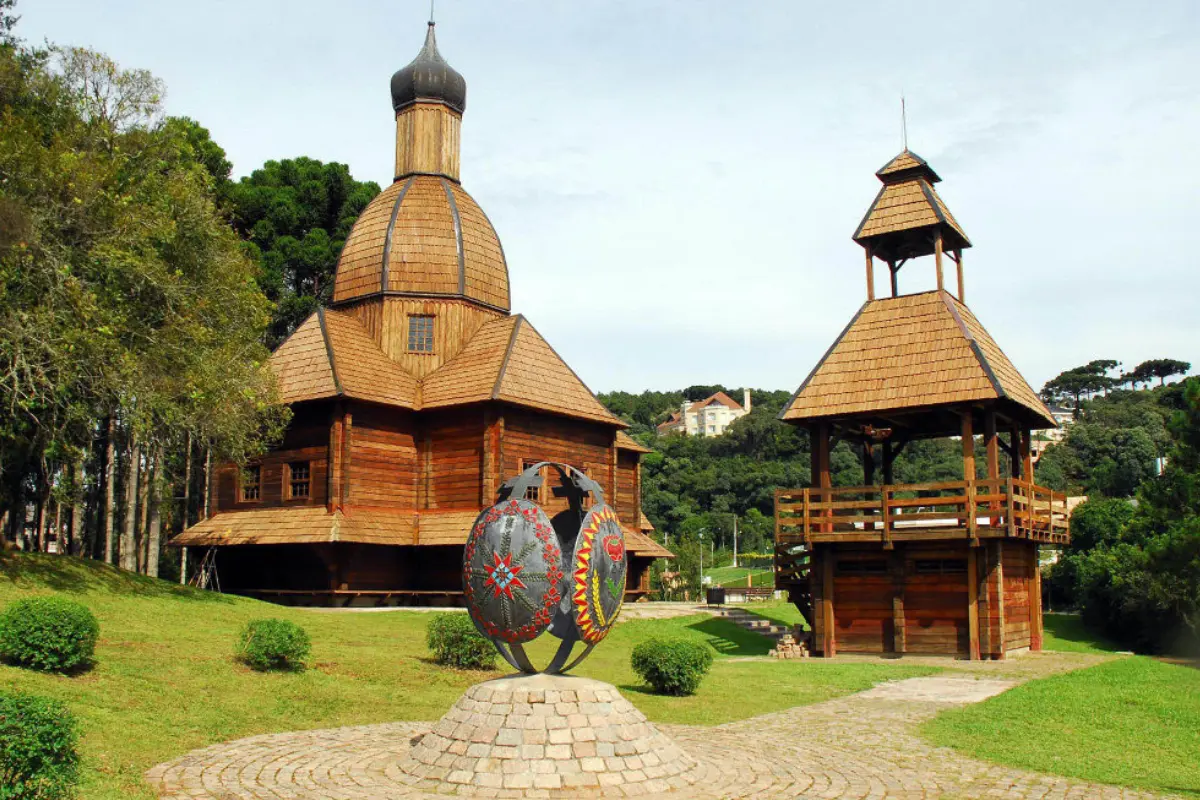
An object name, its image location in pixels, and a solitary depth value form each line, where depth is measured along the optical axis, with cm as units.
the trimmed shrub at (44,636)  1359
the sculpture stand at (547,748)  1032
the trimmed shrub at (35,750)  820
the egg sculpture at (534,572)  1130
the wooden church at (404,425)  2905
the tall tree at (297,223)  4328
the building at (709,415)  17825
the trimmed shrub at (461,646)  1869
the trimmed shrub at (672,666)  1719
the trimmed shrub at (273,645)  1600
